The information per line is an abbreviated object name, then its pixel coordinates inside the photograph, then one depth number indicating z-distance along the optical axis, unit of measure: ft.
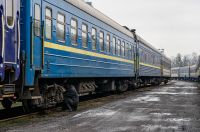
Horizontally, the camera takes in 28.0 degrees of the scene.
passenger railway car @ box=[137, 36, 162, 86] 102.53
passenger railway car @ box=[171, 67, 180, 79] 331.43
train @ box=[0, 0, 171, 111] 32.99
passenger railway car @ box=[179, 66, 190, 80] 270.83
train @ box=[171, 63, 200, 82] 240.12
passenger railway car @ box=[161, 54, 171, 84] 157.66
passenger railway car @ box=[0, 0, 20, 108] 30.83
